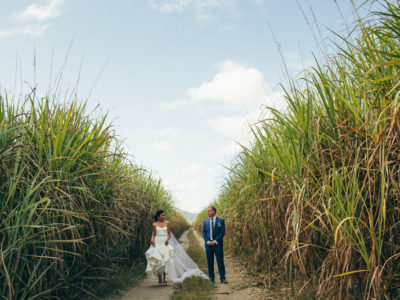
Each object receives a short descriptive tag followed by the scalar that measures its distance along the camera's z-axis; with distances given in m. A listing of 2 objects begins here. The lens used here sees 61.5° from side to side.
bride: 7.05
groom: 6.93
